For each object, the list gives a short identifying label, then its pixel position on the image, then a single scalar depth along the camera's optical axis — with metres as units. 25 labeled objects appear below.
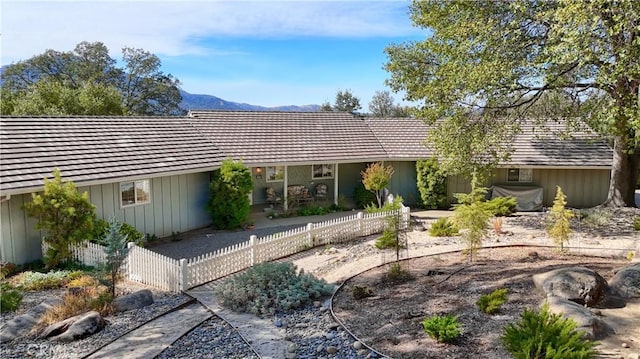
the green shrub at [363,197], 21.02
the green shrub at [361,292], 8.86
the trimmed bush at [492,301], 7.47
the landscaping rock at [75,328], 7.32
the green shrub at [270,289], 8.62
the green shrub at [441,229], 14.89
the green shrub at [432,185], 20.17
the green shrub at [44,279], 9.99
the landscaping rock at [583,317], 6.43
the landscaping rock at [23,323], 7.29
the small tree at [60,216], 11.22
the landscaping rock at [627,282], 8.03
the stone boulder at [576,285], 7.65
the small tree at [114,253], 9.12
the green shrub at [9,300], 7.85
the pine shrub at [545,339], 5.18
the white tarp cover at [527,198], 19.81
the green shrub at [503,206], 18.28
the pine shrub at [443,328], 6.50
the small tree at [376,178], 19.27
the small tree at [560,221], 11.19
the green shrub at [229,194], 16.55
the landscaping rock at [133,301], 8.72
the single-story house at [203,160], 12.98
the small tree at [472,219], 10.54
